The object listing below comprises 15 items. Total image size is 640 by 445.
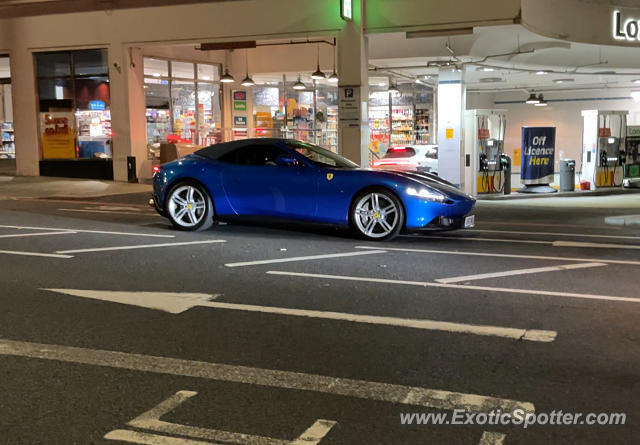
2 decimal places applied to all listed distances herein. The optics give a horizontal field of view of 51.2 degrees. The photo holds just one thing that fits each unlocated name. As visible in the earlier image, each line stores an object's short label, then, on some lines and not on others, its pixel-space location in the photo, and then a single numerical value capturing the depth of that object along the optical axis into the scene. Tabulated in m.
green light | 16.14
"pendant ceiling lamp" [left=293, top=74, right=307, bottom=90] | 24.71
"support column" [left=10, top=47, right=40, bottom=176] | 20.08
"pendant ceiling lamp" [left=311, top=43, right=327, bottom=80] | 21.76
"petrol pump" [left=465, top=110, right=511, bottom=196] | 19.53
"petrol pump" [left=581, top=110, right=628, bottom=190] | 23.05
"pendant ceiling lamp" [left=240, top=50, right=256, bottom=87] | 23.48
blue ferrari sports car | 9.05
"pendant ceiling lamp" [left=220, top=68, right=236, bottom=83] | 22.70
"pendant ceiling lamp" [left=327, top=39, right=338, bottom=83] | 22.92
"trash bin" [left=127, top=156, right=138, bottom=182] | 19.39
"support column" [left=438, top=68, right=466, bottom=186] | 19.61
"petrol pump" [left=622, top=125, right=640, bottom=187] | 23.56
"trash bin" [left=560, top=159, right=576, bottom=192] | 22.23
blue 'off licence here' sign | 21.42
